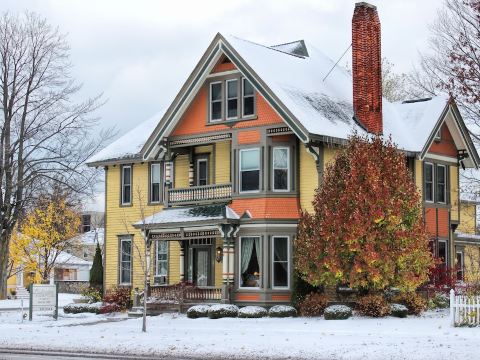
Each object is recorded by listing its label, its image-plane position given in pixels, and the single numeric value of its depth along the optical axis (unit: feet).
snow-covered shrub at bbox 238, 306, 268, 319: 106.32
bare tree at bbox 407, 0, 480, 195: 108.17
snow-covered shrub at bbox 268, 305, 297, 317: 106.01
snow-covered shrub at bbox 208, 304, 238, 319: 107.34
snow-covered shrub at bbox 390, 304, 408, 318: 99.91
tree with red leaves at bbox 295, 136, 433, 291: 98.32
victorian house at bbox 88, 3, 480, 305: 112.37
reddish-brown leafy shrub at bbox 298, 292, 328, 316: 105.19
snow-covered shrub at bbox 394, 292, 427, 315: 102.94
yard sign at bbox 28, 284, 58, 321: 111.96
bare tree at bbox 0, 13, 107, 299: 161.07
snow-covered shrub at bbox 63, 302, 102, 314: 124.26
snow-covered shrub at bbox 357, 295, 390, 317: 98.89
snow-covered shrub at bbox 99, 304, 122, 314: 124.77
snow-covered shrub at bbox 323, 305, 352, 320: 97.91
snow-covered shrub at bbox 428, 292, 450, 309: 111.04
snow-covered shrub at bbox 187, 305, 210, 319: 109.09
